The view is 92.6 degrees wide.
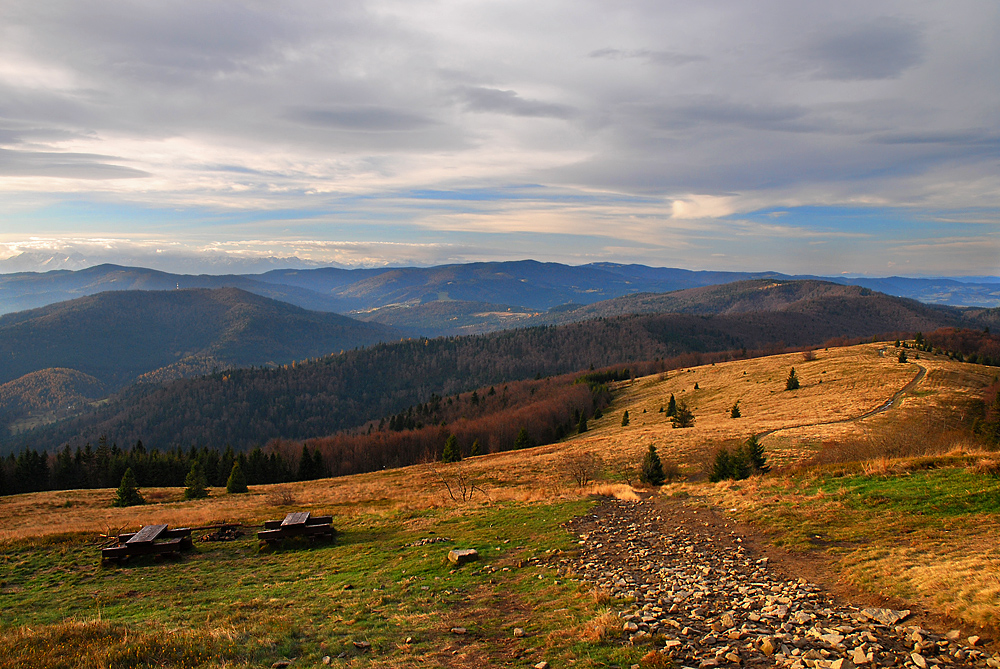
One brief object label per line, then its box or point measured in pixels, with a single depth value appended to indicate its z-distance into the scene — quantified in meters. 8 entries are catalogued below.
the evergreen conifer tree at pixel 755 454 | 28.82
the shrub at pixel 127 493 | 36.85
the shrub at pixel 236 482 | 46.16
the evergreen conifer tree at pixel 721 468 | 27.62
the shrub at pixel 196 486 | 42.84
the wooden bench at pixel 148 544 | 19.14
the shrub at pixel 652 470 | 28.38
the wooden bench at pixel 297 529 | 20.53
